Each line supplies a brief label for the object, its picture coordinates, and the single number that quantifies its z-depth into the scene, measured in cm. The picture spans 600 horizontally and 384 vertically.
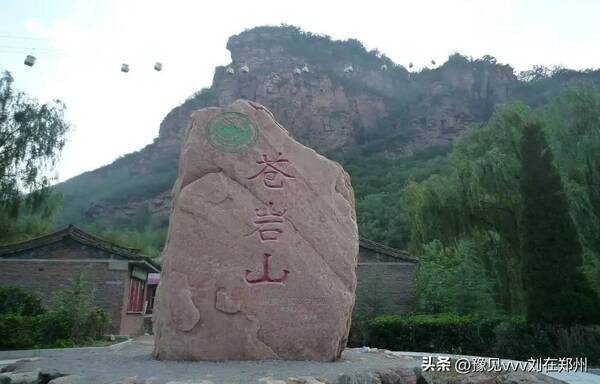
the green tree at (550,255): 767
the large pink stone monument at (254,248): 514
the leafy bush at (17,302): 1059
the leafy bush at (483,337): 734
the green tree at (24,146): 1527
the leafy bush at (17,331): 867
